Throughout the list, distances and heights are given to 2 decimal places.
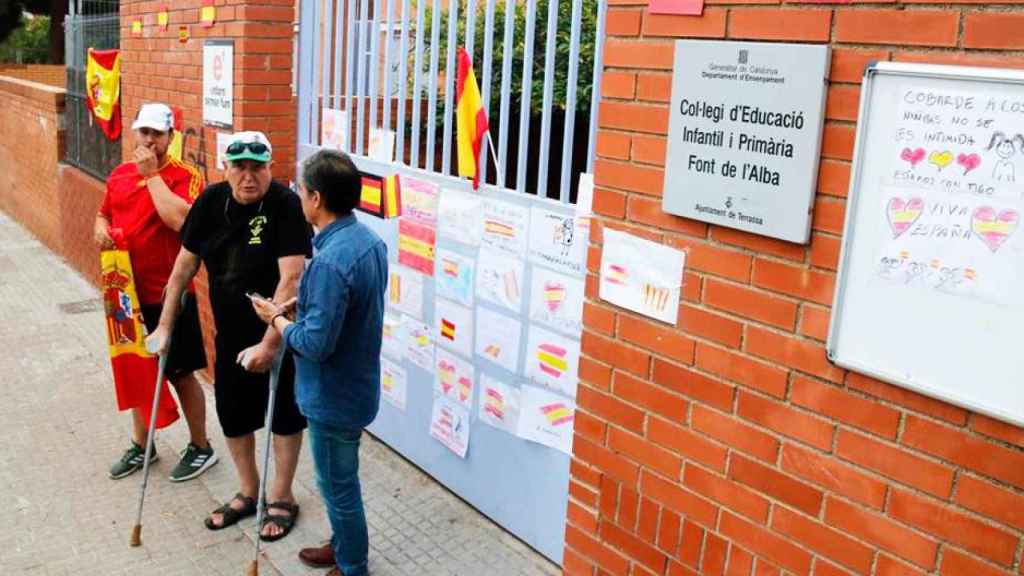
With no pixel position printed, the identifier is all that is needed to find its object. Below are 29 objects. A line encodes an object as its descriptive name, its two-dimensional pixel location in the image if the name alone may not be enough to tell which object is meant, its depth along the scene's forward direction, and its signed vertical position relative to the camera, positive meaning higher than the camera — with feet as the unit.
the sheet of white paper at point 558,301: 12.19 -2.41
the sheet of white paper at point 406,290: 15.44 -3.02
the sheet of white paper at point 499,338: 13.42 -3.25
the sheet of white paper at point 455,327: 14.35 -3.34
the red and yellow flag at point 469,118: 13.08 -0.06
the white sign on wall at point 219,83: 18.19 +0.29
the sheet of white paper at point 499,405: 13.57 -4.25
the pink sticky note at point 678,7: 8.05 +1.05
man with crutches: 13.03 -2.66
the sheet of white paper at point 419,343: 15.33 -3.84
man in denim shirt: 10.96 -2.73
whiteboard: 6.17 -0.67
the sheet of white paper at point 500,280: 13.19 -2.36
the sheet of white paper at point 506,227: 12.88 -1.55
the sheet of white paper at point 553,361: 12.40 -3.27
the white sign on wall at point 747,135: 7.25 -0.02
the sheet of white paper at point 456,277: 14.19 -2.52
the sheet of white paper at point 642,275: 8.55 -1.41
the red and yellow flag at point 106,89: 26.27 +0.04
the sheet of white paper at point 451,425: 14.74 -5.00
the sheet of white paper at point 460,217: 13.78 -1.55
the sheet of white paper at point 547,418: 12.62 -4.12
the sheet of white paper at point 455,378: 14.47 -4.16
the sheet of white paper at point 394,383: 16.22 -4.78
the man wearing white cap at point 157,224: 15.16 -2.21
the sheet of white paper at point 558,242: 11.97 -1.59
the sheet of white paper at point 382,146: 15.61 -0.63
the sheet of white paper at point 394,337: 16.05 -3.93
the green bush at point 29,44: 97.80 +4.52
